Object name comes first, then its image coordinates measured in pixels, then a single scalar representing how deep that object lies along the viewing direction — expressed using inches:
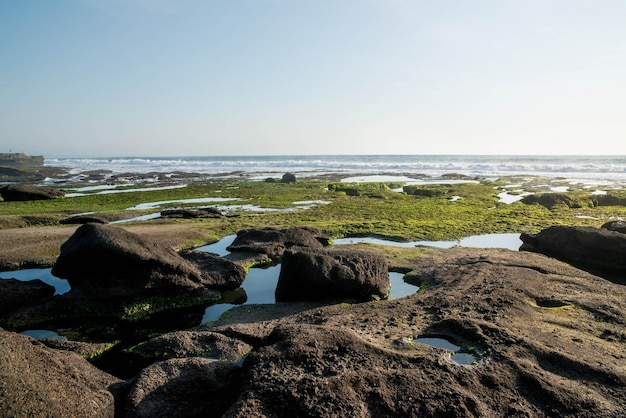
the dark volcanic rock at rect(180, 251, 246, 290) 454.6
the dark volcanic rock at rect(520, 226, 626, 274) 539.2
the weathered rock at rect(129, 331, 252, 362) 295.0
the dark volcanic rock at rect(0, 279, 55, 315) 376.2
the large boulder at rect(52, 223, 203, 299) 406.0
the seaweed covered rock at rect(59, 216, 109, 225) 842.8
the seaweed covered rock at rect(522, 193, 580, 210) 1082.7
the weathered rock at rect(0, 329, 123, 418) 177.8
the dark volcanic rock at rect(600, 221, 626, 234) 641.5
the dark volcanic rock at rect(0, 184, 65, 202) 1237.7
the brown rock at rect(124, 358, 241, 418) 212.7
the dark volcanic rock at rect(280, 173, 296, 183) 1940.2
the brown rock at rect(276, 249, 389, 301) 414.3
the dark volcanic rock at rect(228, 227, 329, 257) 583.2
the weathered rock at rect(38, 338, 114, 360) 300.5
